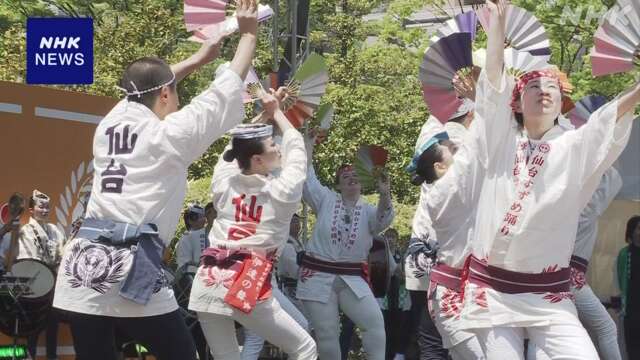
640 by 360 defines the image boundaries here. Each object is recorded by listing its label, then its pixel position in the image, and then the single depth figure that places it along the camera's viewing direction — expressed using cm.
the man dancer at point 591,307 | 1732
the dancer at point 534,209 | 927
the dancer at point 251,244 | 1207
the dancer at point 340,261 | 1721
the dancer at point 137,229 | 929
